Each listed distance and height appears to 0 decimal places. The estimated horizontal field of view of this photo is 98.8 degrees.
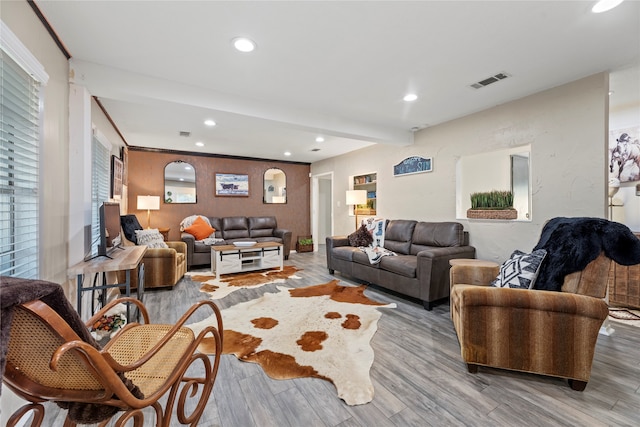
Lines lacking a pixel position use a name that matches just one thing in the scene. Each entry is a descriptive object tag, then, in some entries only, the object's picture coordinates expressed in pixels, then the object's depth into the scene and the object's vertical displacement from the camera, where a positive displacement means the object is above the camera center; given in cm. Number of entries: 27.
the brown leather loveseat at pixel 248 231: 594 -42
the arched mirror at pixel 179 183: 583 +65
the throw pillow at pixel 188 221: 559 -18
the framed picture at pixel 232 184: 633 +67
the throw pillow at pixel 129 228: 391 -22
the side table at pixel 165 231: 550 -38
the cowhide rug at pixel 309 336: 188 -108
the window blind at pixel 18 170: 142 +24
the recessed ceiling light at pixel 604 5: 172 +132
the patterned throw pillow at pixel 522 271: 201 -45
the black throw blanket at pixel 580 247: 176 -23
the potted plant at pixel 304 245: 710 -85
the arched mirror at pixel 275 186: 696 +69
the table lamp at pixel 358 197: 536 +30
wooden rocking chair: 74 -52
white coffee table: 439 -77
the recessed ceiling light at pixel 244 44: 208 +131
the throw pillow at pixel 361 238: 445 -42
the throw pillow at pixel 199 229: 545 -34
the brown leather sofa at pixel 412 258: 307 -60
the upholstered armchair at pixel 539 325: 169 -73
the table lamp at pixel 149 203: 528 +19
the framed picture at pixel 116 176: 400 +55
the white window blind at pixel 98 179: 302 +41
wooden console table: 205 -41
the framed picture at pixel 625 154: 324 +71
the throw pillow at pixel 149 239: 394 -38
